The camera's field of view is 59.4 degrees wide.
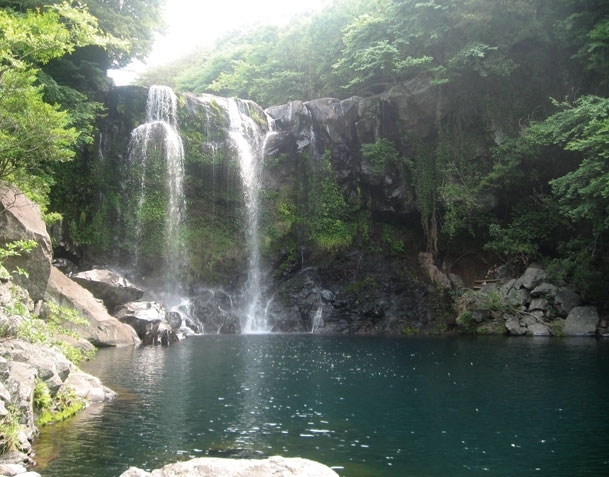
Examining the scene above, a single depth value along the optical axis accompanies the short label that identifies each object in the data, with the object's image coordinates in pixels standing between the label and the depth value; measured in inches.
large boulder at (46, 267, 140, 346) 720.3
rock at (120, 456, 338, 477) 199.5
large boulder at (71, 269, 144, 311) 870.4
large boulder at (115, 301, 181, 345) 821.9
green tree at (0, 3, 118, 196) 418.6
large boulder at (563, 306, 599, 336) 918.4
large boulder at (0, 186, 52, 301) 542.0
